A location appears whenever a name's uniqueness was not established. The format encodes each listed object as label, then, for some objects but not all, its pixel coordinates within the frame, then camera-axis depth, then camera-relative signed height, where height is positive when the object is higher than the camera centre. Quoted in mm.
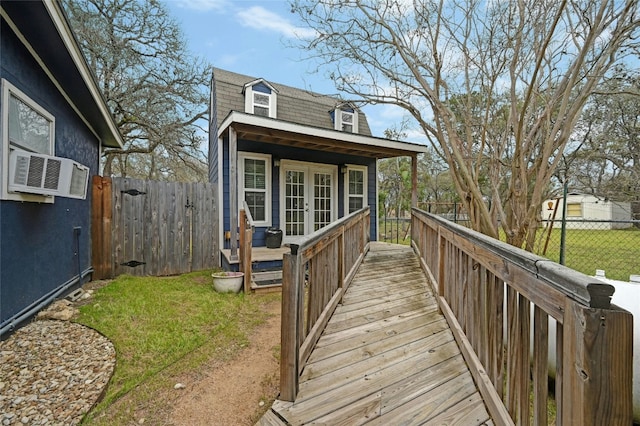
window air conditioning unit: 2693 +369
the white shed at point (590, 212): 19645 +72
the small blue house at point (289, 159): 5930 +1296
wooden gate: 5328 -294
